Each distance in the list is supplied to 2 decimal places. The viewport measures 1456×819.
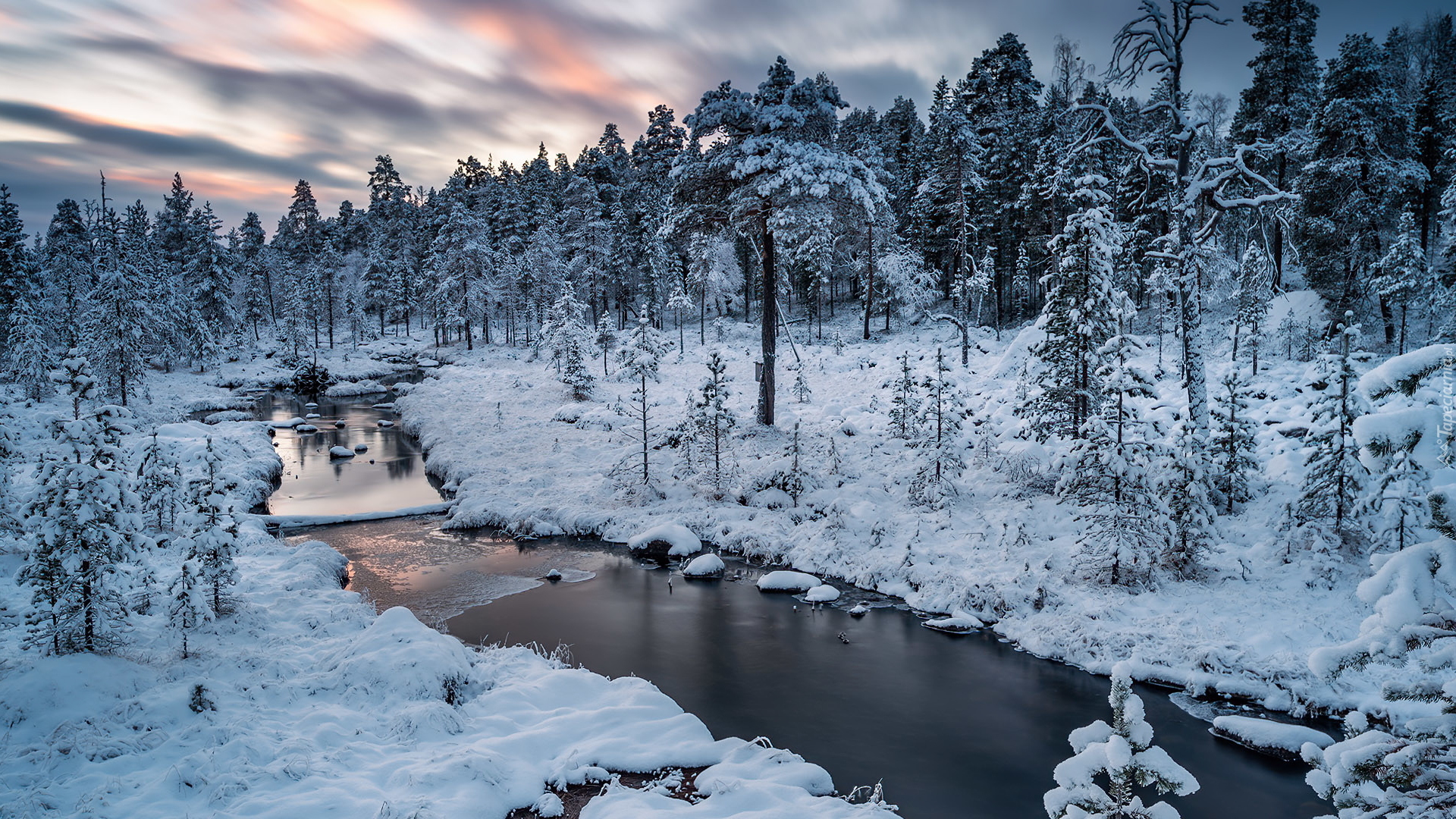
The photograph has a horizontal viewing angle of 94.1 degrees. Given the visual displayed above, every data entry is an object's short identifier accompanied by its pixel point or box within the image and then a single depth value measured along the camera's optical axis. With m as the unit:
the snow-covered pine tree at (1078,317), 16.14
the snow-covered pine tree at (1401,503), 10.80
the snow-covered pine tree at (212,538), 11.08
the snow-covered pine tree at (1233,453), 15.19
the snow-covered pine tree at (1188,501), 13.23
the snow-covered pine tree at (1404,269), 24.69
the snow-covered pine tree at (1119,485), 13.33
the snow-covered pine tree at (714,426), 21.37
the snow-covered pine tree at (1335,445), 12.18
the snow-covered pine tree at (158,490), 15.35
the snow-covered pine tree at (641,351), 29.73
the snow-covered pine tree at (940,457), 18.58
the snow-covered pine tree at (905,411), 23.17
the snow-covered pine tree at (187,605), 10.55
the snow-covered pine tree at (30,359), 36.94
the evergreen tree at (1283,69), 31.03
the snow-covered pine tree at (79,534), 8.73
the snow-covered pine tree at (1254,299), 26.02
